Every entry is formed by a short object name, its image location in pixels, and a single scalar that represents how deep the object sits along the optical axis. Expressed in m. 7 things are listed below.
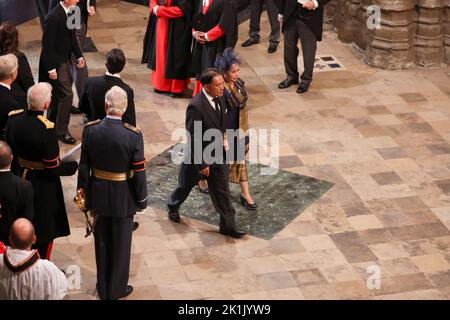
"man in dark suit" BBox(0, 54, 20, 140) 15.73
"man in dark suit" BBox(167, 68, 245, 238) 16.30
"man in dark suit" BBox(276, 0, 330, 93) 22.98
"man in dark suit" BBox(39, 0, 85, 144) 19.27
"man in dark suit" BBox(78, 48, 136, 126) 16.91
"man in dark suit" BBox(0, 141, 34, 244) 13.78
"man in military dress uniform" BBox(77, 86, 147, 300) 14.41
